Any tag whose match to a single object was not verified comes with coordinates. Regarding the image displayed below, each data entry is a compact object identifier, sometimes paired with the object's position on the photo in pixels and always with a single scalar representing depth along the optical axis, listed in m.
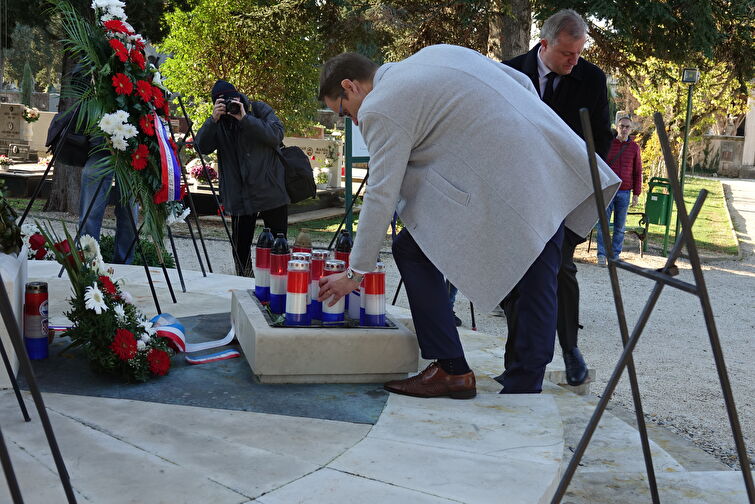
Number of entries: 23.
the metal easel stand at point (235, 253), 5.95
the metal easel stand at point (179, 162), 4.85
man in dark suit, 4.15
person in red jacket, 10.52
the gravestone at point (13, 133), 19.33
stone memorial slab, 3.29
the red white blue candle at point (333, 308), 3.42
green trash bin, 12.06
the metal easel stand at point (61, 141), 4.81
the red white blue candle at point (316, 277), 3.55
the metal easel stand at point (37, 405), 1.70
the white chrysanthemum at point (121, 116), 4.29
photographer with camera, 6.38
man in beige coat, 2.92
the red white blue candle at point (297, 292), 3.34
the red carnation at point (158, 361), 3.34
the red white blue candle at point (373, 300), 3.46
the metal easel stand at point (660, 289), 1.91
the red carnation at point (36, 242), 4.36
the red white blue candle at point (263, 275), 3.88
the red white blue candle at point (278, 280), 3.62
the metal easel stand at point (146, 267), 4.22
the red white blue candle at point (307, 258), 3.46
